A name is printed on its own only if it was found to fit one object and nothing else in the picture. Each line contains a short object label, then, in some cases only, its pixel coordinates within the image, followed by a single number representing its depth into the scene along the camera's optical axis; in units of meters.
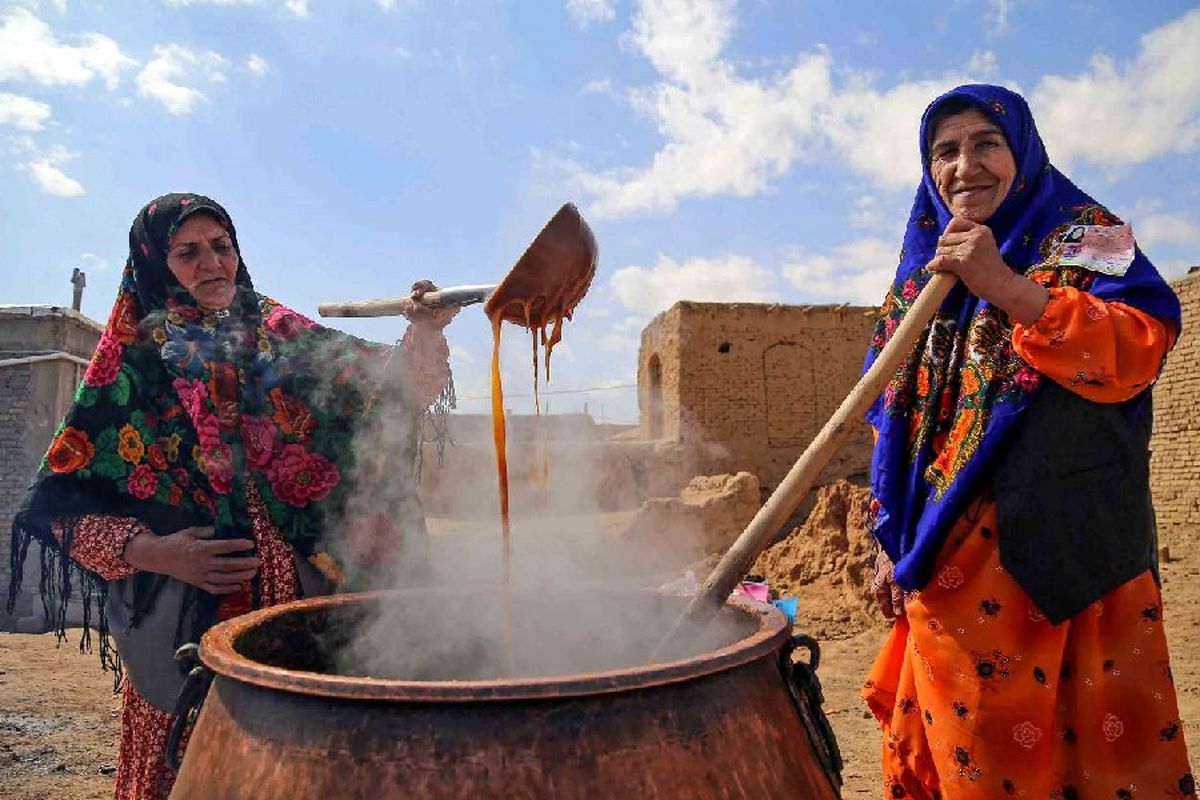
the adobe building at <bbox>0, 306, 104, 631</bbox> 8.79
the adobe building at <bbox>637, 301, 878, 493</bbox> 14.45
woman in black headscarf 2.12
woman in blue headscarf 1.67
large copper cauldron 1.10
